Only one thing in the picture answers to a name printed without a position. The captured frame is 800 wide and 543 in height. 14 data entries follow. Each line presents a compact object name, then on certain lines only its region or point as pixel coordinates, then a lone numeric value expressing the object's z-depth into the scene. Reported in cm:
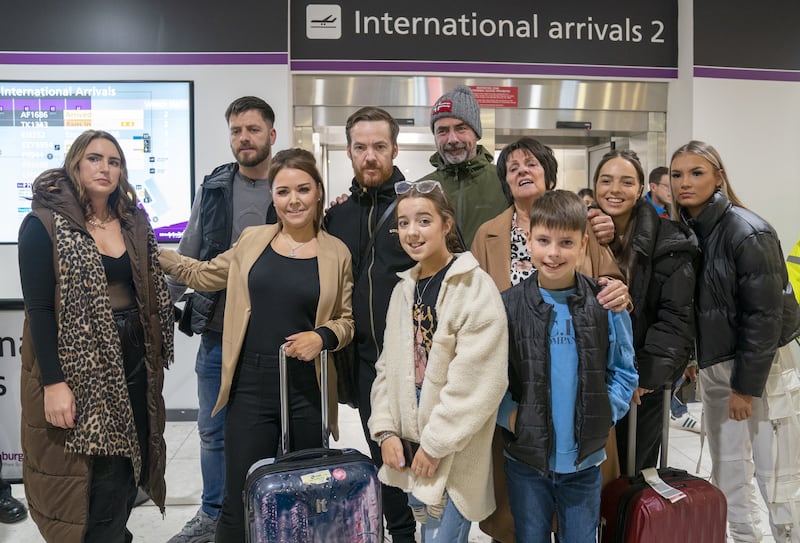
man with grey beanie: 246
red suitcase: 180
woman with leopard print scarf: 184
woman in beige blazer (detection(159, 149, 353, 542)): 199
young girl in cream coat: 171
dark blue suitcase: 174
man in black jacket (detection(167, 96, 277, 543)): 255
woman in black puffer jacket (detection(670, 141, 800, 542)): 210
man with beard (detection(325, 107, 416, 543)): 208
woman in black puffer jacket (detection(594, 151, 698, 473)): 200
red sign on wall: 483
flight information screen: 443
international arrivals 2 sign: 468
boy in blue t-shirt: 173
